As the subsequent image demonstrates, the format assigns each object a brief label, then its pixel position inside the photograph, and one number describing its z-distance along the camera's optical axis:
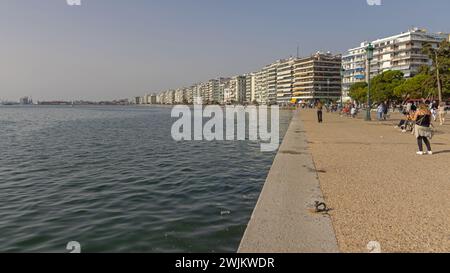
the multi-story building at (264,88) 193.88
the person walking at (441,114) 24.91
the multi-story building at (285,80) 165.88
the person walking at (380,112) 29.64
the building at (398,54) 105.38
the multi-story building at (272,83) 181.38
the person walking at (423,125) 10.42
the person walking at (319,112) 29.45
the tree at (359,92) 74.09
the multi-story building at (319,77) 149.38
